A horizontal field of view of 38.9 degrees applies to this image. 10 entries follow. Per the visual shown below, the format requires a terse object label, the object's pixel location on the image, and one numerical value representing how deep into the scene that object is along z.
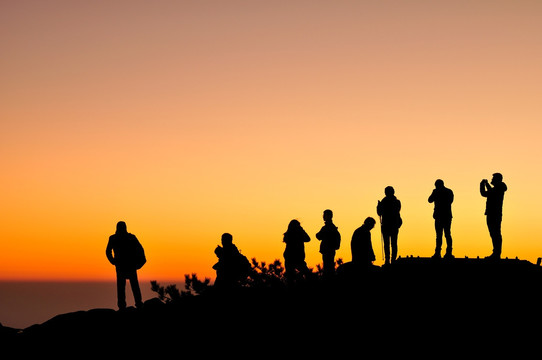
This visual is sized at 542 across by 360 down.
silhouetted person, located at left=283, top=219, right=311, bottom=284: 19.38
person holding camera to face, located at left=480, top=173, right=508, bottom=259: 19.58
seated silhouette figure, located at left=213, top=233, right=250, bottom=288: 18.08
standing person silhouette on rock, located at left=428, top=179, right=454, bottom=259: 19.81
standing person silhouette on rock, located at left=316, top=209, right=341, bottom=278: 19.45
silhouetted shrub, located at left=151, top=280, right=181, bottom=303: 30.78
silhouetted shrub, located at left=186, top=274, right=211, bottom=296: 31.29
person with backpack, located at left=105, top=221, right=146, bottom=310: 18.88
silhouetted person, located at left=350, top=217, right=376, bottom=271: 18.97
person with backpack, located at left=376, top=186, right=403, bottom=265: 19.66
